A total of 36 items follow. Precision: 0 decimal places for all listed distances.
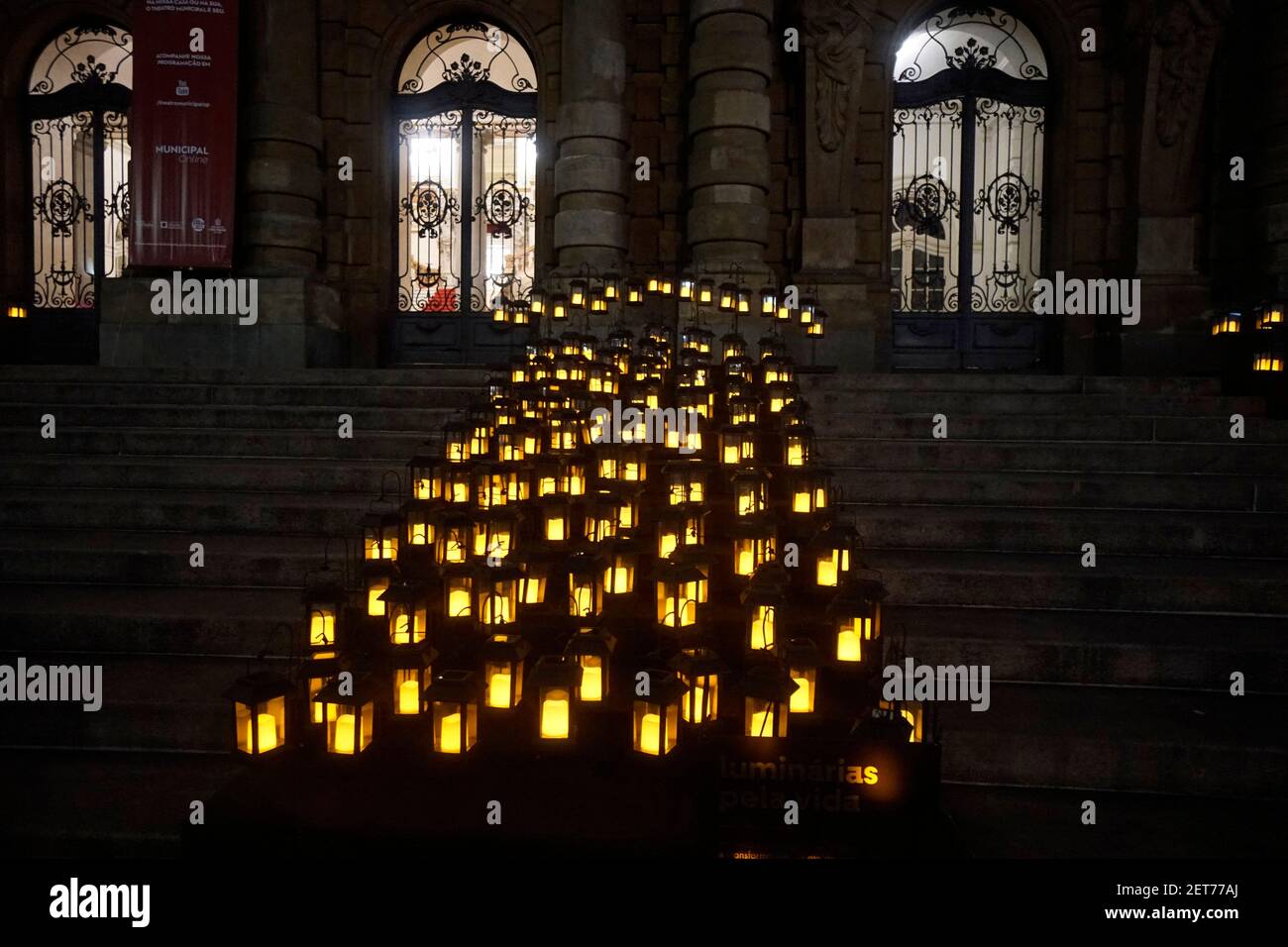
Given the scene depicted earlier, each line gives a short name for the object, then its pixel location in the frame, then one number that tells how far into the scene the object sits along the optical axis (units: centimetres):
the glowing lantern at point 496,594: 370
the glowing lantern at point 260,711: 299
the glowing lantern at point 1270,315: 777
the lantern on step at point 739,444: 550
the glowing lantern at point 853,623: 350
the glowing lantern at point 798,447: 542
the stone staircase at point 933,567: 370
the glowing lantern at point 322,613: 358
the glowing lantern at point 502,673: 333
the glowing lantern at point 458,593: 389
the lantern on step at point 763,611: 354
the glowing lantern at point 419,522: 459
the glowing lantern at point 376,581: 396
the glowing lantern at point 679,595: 369
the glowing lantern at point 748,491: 468
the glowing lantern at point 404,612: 360
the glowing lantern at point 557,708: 316
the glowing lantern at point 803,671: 319
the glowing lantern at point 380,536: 443
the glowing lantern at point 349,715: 306
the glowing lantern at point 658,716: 299
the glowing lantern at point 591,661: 325
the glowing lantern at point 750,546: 425
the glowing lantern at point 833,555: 405
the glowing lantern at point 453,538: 427
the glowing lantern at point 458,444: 564
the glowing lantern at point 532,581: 401
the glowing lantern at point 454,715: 310
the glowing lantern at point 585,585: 380
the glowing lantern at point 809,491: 478
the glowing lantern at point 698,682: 311
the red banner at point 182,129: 1085
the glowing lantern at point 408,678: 329
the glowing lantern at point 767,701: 301
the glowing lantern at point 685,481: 484
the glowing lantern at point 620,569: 405
